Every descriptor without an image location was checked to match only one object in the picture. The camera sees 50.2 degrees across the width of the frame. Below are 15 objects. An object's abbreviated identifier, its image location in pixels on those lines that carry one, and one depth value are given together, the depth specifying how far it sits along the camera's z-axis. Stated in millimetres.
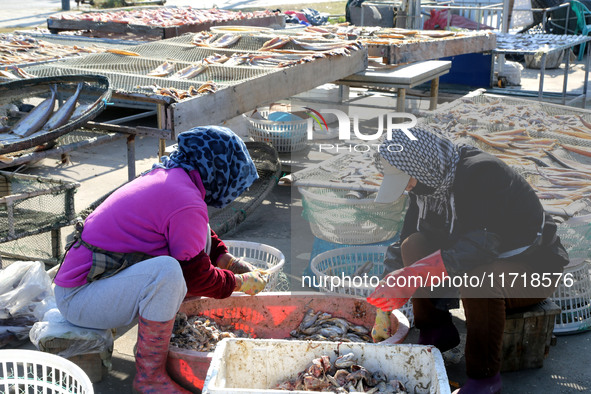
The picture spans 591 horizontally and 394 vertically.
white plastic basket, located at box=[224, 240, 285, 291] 3648
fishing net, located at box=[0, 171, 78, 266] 3846
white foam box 2455
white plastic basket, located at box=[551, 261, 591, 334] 3400
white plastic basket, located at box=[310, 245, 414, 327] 3697
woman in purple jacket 2615
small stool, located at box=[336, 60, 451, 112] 6660
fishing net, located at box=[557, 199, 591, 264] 3389
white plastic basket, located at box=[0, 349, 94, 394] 2211
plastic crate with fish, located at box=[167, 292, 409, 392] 3148
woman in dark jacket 2691
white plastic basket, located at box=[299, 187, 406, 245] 3877
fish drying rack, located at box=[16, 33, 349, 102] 5320
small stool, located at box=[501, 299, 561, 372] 2980
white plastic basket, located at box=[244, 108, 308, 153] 6285
